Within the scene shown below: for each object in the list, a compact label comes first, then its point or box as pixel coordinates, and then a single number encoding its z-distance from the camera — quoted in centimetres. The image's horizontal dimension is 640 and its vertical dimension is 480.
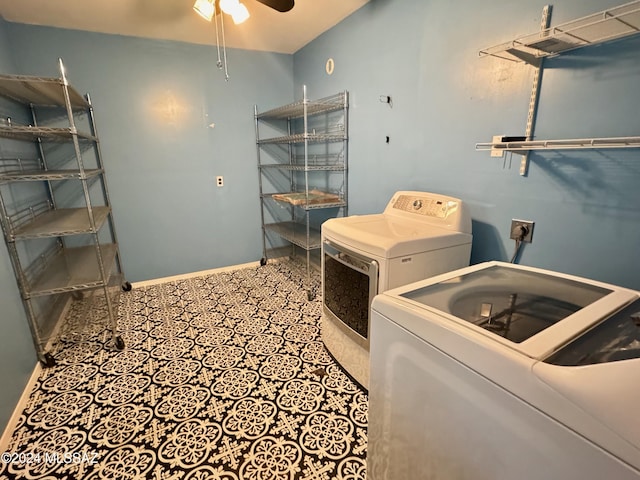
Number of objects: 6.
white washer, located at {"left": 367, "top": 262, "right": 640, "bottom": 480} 56
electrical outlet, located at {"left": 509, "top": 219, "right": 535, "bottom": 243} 155
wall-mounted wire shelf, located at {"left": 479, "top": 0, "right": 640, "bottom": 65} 106
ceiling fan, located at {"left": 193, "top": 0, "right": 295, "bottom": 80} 184
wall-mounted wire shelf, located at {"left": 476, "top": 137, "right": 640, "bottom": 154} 112
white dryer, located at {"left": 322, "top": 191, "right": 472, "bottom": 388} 153
